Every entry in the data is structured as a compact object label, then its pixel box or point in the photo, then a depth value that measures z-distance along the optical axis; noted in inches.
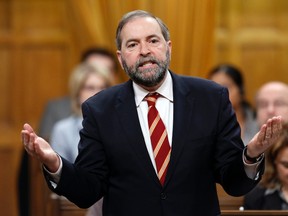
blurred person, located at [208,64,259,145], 400.8
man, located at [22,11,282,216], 229.3
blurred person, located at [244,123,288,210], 317.4
